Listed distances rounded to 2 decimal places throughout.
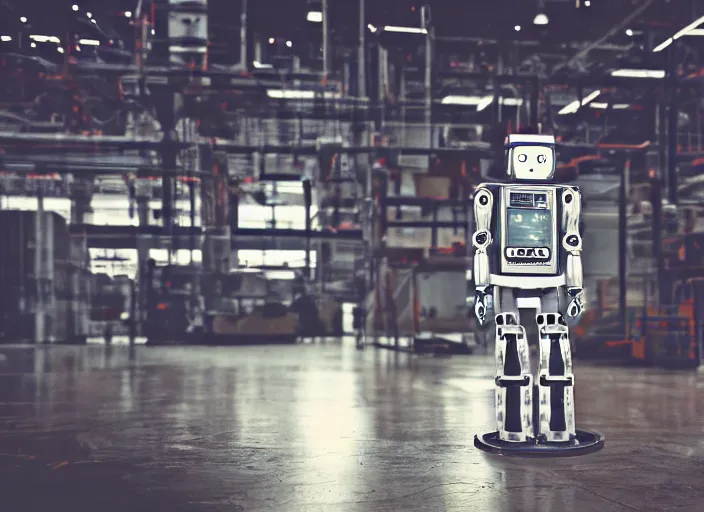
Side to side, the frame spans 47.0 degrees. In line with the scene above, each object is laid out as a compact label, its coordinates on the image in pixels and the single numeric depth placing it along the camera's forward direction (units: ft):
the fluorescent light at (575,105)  59.72
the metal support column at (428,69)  54.54
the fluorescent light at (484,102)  60.59
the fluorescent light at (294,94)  57.26
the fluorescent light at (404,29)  55.67
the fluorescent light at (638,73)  54.85
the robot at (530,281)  18.31
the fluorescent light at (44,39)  56.54
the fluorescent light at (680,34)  46.88
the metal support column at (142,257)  58.08
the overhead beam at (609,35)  49.98
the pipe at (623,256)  47.32
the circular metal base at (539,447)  17.62
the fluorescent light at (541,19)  51.39
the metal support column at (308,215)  59.26
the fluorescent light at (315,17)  55.01
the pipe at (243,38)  55.98
